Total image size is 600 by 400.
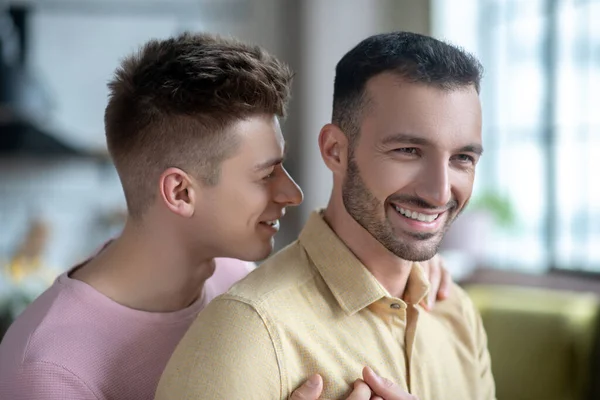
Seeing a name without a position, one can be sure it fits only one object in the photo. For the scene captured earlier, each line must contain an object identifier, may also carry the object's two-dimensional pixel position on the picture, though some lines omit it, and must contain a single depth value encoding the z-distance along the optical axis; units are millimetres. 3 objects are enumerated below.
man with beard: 1077
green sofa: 2477
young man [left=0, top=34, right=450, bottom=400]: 1319
